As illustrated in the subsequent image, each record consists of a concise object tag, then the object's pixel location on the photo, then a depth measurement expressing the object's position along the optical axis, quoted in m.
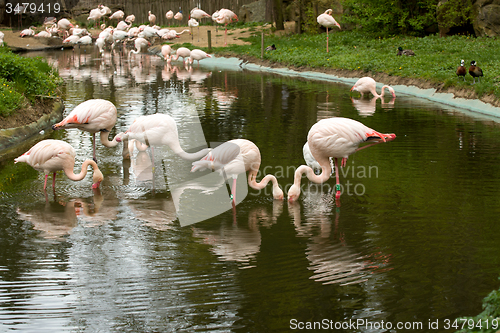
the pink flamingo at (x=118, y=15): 40.34
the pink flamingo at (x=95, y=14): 38.53
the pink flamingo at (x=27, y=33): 35.17
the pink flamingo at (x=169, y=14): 38.72
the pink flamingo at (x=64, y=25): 35.84
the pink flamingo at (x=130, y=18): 39.50
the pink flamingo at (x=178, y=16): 38.28
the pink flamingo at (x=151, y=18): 40.00
